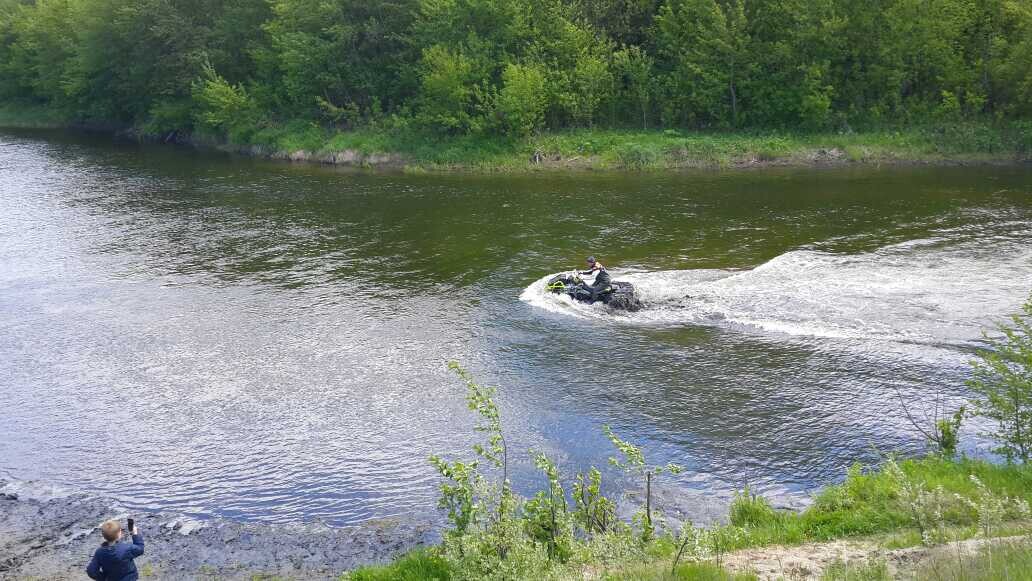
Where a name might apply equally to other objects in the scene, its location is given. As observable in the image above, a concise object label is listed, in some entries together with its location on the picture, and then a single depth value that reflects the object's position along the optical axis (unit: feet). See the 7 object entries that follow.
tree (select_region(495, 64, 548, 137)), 184.85
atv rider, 90.76
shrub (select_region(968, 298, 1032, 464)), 50.39
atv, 89.66
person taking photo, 40.86
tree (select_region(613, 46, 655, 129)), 193.88
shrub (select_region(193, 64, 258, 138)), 219.20
